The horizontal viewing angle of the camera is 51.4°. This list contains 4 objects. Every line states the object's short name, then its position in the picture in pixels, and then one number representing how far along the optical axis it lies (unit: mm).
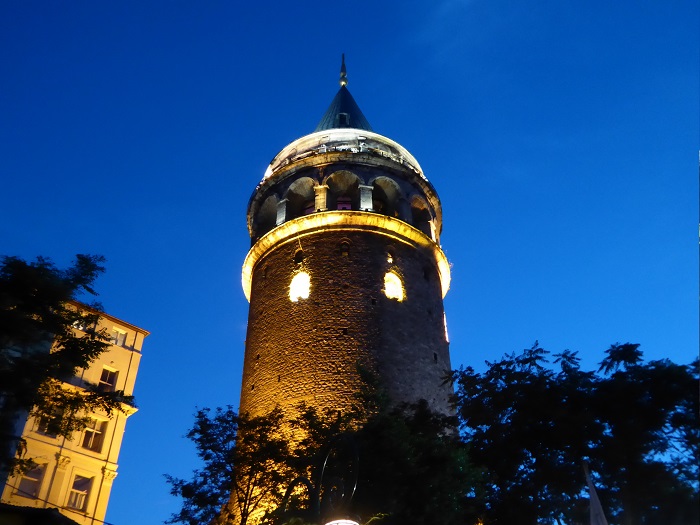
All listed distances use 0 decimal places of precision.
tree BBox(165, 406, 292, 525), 18438
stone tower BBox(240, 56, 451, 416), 25094
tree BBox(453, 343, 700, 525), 17359
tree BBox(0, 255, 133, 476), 13906
